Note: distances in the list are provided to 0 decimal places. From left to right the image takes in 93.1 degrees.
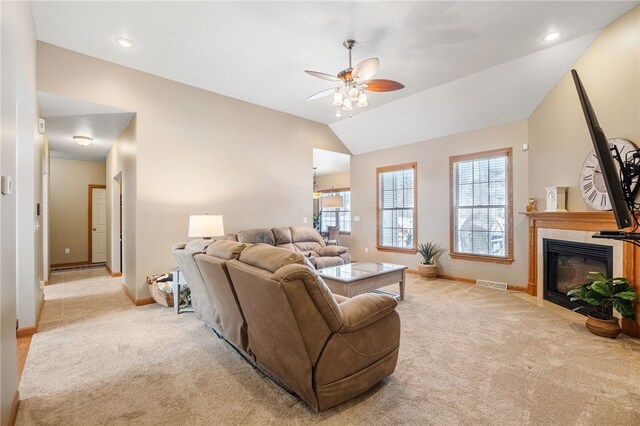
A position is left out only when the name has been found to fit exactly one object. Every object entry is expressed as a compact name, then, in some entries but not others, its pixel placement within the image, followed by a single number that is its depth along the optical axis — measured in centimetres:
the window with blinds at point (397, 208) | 638
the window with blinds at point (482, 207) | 509
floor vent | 501
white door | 751
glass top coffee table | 362
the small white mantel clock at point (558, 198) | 400
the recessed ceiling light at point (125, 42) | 339
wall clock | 321
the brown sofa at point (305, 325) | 166
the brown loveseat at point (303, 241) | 496
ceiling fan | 291
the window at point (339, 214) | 988
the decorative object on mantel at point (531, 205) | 456
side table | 373
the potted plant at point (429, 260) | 572
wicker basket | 392
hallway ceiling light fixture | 530
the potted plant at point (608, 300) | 292
